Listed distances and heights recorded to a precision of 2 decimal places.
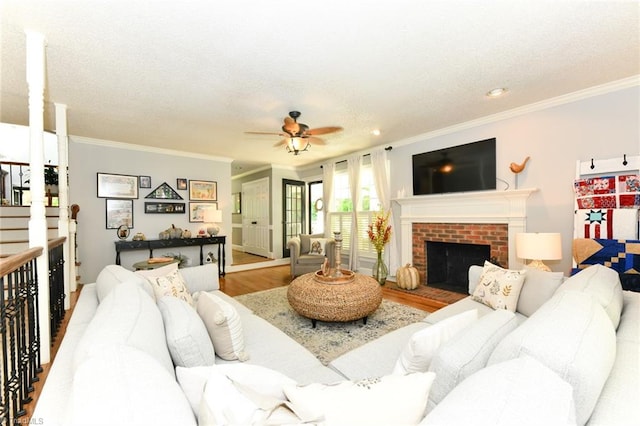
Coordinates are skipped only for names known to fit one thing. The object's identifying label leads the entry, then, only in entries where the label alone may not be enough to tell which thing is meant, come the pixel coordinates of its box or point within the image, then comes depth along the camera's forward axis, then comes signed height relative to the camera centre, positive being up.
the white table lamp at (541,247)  2.58 -0.38
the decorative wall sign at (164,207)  4.80 +0.14
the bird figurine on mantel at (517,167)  3.18 +0.51
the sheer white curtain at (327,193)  5.71 +0.41
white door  6.76 -0.11
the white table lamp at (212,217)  5.17 -0.07
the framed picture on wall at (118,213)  4.46 +0.03
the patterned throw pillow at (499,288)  2.06 -0.64
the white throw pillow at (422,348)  1.05 -0.55
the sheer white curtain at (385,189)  4.60 +0.38
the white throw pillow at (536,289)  1.94 -0.61
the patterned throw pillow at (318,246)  4.98 -0.65
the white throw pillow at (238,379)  0.77 -0.52
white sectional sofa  0.59 -0.47
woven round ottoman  2.51 -0.86
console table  4.29 -0.52
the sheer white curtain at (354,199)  5.15 +0.24
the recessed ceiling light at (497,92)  2.68 +1.21
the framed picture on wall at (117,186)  4.38 +0.50
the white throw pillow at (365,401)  0.67 -0.50
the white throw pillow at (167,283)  1.87 -0.50
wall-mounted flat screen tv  3.50 +0.59
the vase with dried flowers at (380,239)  4.38 -0.47
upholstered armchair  4.81 -0.76
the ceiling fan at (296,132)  2.95 +0.92
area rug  2.37 -1.20
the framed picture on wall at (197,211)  5.25 +0.06
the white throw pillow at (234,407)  0.61 -0.47
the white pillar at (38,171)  1.84 +0.33
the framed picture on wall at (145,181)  4.72 +0.60
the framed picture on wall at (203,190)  5.25 +0.47
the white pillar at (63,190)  2.83 +0.28
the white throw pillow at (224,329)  1.38 -0.61
